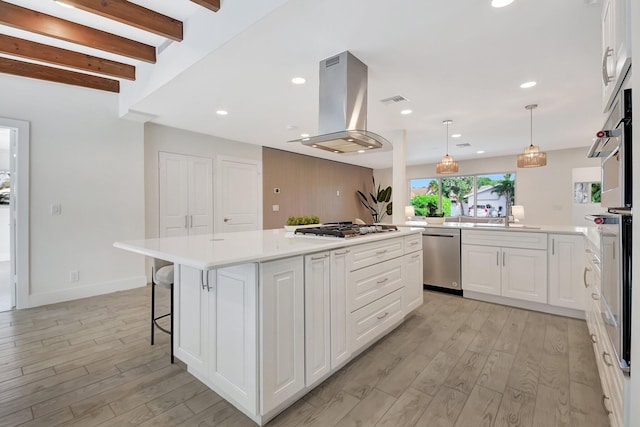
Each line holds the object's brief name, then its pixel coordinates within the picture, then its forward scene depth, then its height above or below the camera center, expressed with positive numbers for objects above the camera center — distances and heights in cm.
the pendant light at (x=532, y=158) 371 +71
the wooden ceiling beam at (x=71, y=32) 217 +151
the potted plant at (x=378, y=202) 838 +34
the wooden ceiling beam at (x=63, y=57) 263 +154
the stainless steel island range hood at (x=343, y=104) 229 +90
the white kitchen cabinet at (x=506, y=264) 310 -58
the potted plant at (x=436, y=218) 394 -7
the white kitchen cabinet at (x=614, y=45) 105 +71
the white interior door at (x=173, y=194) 430 +30
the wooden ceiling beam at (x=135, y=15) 198 +146
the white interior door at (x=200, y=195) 463 +31
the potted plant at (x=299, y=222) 259 -8
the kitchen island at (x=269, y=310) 145 -57
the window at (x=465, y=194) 720 +51
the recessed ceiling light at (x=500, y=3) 167 +123
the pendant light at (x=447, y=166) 441 +72
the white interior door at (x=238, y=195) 505 +34
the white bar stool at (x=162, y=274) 215 -46
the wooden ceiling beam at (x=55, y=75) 302 +157
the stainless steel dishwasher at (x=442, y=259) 366 -59
